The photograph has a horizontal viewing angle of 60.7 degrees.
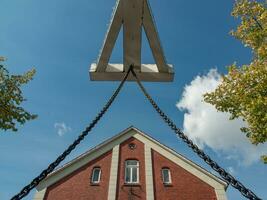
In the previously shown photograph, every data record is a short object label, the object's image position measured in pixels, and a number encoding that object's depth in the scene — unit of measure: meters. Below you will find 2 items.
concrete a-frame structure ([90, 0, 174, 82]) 4.94
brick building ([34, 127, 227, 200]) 13.17
